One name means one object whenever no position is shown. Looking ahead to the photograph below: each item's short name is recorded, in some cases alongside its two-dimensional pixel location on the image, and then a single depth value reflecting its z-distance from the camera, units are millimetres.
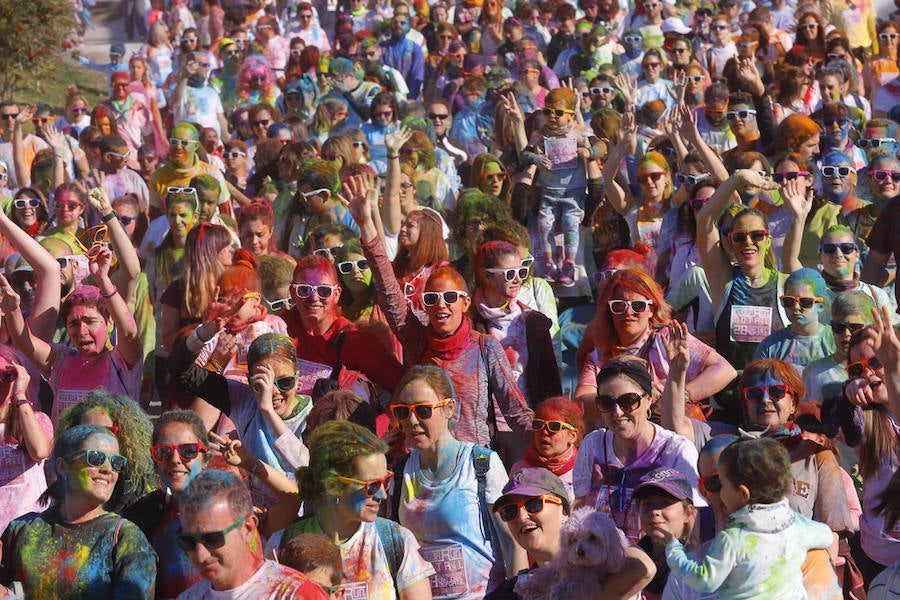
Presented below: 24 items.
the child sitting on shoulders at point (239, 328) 14367
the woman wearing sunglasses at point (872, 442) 12242
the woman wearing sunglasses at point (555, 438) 13094
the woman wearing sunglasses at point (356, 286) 16875
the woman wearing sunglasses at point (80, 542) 10086
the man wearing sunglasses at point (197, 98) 31906
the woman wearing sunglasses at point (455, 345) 13781
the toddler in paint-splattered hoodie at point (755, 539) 9734
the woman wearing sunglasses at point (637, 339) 14141
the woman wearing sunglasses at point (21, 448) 12844
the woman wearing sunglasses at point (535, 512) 10562
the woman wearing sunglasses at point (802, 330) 14977
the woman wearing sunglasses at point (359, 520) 10562
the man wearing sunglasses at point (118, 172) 24891
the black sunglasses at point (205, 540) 9273
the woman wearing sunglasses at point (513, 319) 15141
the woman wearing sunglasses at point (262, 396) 12609
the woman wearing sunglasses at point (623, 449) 11672
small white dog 9562
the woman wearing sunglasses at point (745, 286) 15883
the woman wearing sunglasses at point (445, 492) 11695
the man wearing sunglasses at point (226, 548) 9203
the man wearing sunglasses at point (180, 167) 23000
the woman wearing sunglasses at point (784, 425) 12180
